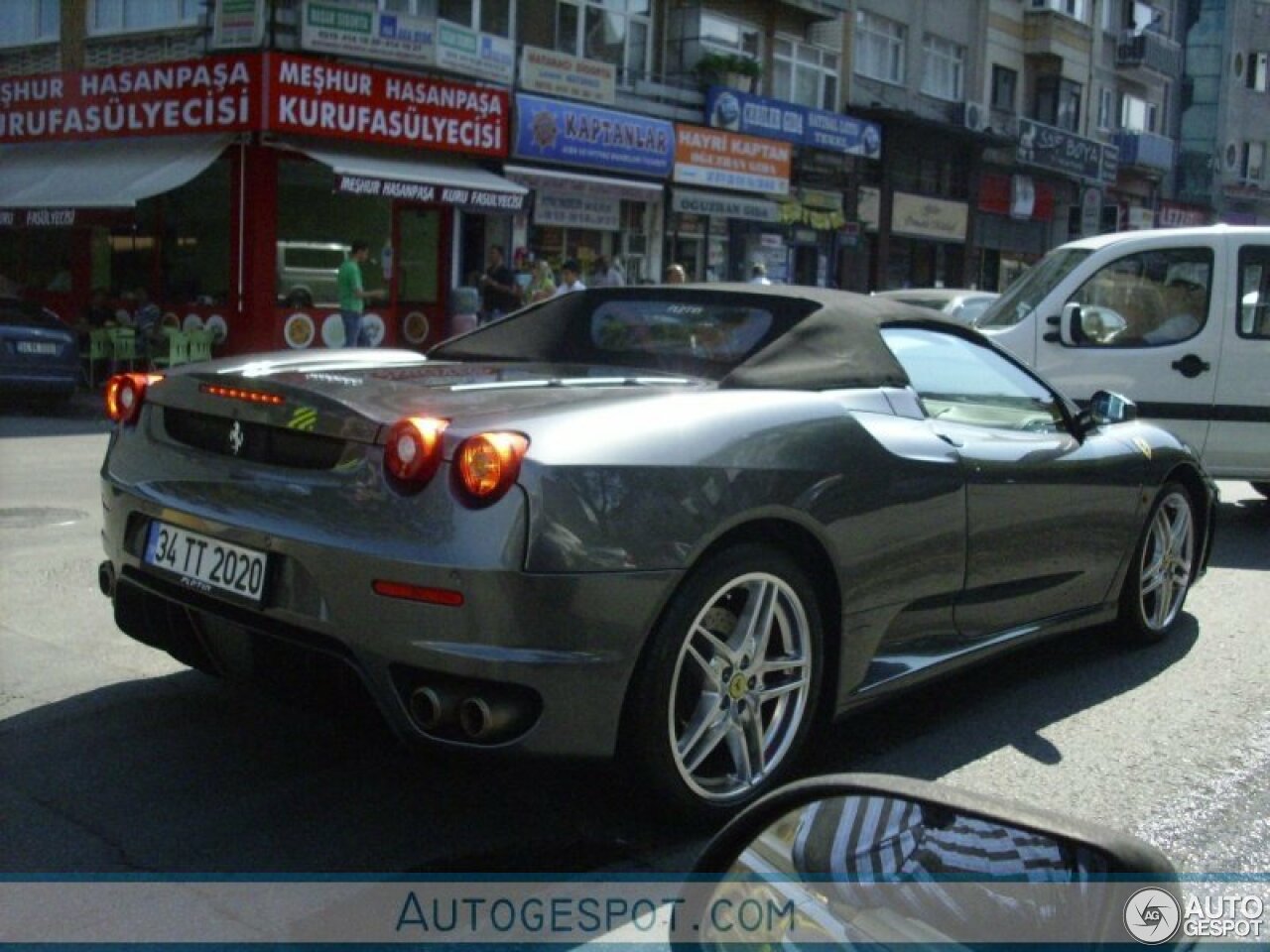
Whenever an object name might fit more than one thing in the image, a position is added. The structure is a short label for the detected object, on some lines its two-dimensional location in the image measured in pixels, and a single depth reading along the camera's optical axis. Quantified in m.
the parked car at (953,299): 12.45
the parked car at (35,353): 14.44
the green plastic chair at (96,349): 17.34
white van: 8.47
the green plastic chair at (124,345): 17.39
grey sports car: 3.17
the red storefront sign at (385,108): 17.83
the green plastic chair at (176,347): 17.38
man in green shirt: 17.41
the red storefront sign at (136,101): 17.89
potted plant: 24.98
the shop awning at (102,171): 17.88
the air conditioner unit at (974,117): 32.88
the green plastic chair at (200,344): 17.72
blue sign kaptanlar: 21.05
